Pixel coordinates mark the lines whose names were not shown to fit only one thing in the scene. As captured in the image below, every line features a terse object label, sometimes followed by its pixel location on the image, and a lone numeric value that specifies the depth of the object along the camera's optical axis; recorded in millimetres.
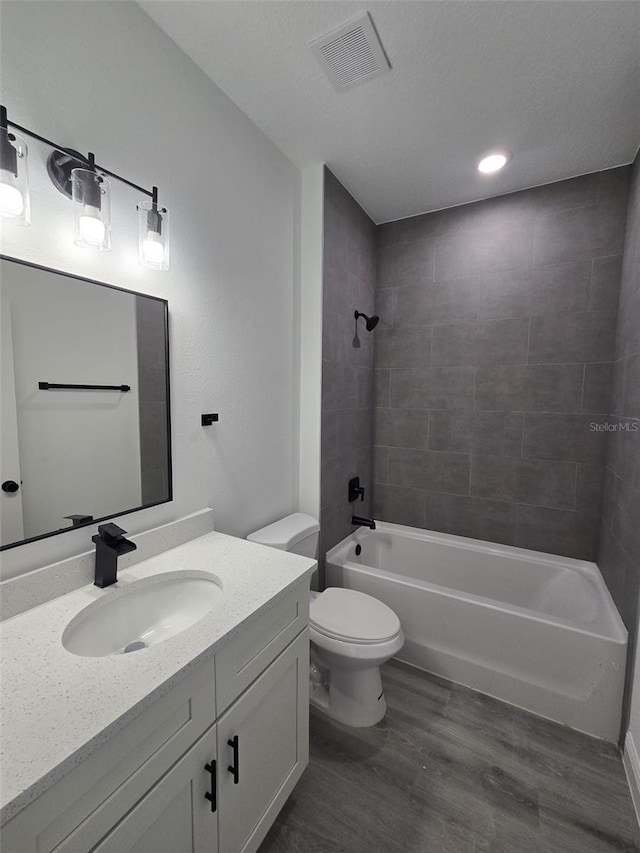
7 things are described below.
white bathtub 1627
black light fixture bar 844
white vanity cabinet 616
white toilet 1570
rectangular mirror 963
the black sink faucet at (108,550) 1082
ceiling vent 1268
